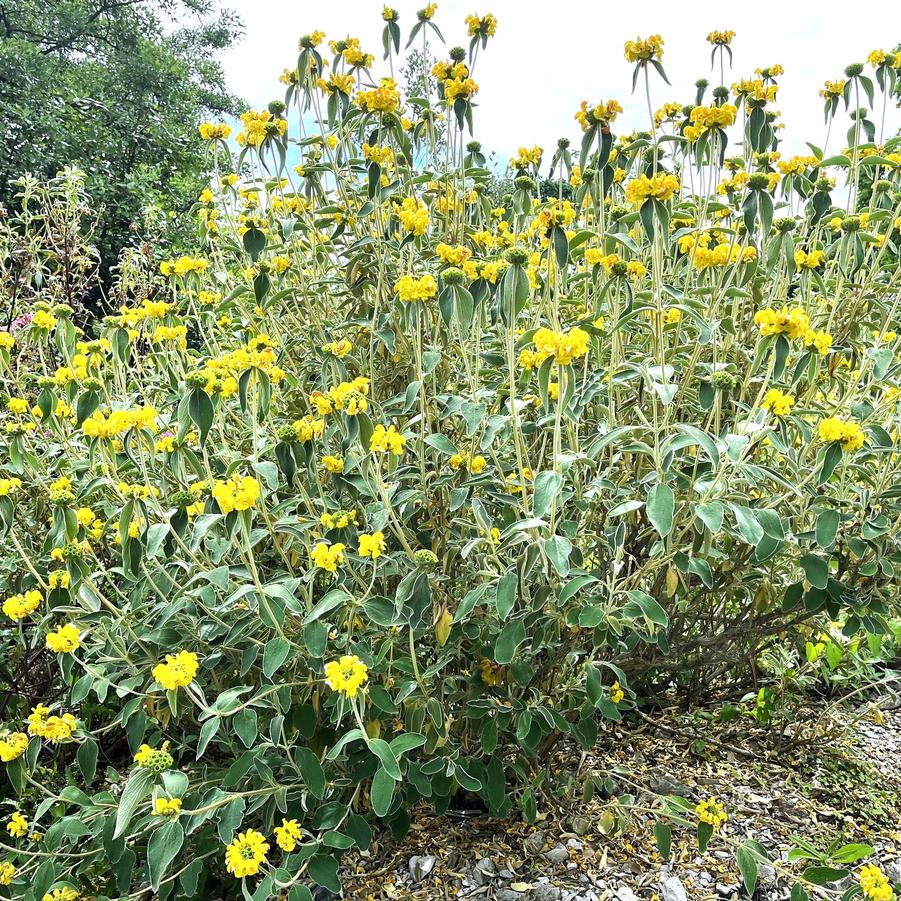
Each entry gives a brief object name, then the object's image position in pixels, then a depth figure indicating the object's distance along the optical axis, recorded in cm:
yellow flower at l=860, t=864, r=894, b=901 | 153
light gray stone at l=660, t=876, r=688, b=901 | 180
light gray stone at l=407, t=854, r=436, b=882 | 186
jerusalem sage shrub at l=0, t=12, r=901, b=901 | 155
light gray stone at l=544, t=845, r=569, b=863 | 186
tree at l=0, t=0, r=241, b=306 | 825
